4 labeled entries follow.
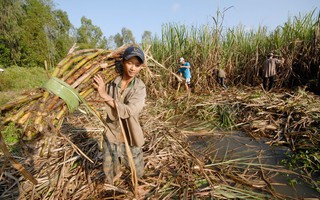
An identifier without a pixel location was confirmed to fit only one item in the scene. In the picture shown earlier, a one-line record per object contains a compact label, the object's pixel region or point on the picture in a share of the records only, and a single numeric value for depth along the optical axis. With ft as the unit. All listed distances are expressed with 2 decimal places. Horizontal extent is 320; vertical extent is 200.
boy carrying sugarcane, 4.66
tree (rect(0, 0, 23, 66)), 65.10
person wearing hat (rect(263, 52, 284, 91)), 19.56
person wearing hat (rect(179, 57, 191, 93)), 19.84
